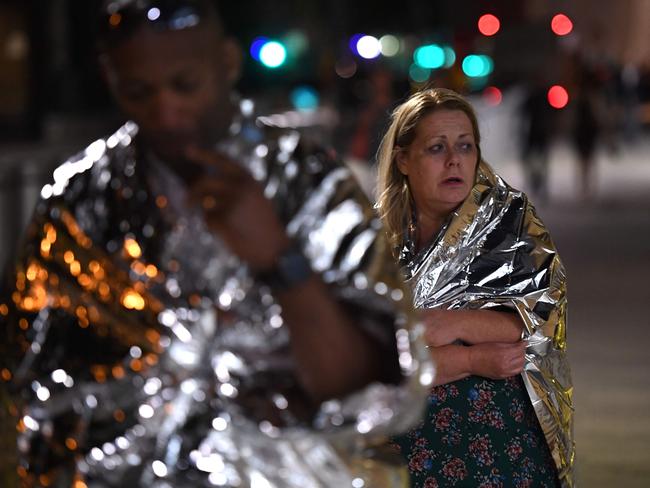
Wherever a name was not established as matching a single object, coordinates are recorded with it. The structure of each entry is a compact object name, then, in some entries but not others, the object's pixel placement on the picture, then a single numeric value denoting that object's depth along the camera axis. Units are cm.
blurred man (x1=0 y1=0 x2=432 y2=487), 317
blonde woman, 543
